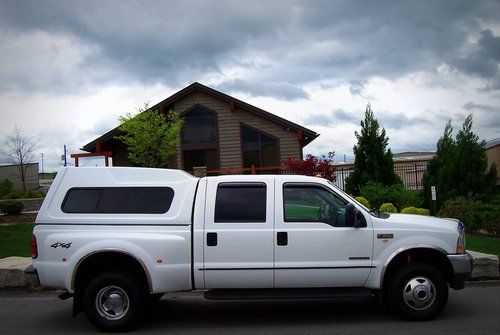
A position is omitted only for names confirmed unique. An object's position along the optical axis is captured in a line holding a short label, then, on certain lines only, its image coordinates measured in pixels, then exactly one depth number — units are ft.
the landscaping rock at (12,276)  28.14
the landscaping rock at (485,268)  27.43
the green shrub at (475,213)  41.06
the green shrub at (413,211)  39.27
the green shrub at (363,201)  42.17
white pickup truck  19.61
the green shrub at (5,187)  100.17
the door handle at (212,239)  19.65
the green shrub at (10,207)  66.64
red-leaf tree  52.80
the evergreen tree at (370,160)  54.70
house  73.26
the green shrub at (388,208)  40.65
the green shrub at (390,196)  49.39
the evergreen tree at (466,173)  48.37
